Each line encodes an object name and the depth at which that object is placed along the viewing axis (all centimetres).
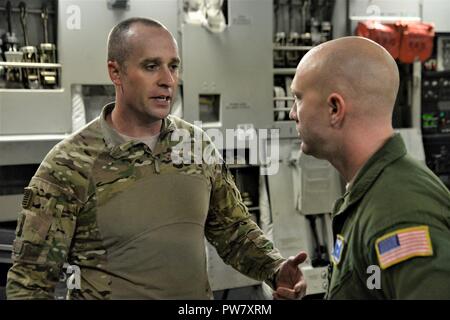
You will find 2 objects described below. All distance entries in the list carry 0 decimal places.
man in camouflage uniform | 147
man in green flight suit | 97
